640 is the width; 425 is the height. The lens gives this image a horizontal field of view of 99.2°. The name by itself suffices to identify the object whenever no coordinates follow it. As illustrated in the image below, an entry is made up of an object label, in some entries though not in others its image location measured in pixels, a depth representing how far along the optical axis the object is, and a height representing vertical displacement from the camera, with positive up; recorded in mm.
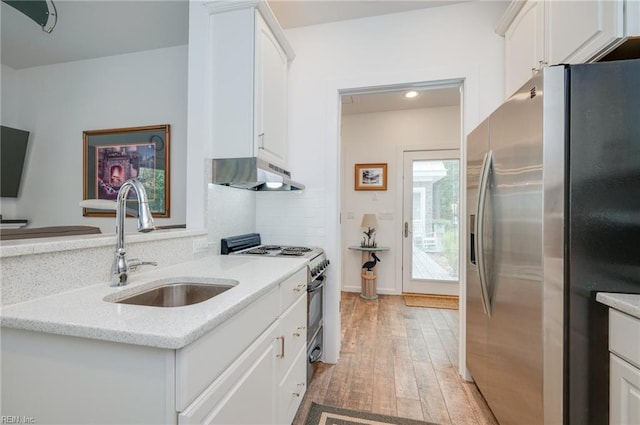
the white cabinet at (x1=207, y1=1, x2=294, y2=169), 1736 +879
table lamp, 3914 -225
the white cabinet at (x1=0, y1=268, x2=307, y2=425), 673 -449
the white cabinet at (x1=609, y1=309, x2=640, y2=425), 870 -516
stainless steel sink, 1178 -360
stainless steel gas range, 1802 -380
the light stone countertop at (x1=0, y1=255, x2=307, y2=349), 663 -290
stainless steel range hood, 1676 +260
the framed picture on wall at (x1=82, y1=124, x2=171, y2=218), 2682 +502
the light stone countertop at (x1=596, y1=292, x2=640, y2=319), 871 -292
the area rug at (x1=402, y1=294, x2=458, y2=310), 3553 -1183
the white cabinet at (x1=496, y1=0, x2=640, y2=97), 1062 +899
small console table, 3812 -958
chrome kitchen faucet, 1045 -135
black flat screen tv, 2820 +559
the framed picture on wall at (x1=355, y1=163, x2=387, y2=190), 4051 +562
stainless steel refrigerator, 1022 -32
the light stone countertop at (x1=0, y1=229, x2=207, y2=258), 830 -115
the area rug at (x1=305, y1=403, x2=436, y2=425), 1568 -1203
